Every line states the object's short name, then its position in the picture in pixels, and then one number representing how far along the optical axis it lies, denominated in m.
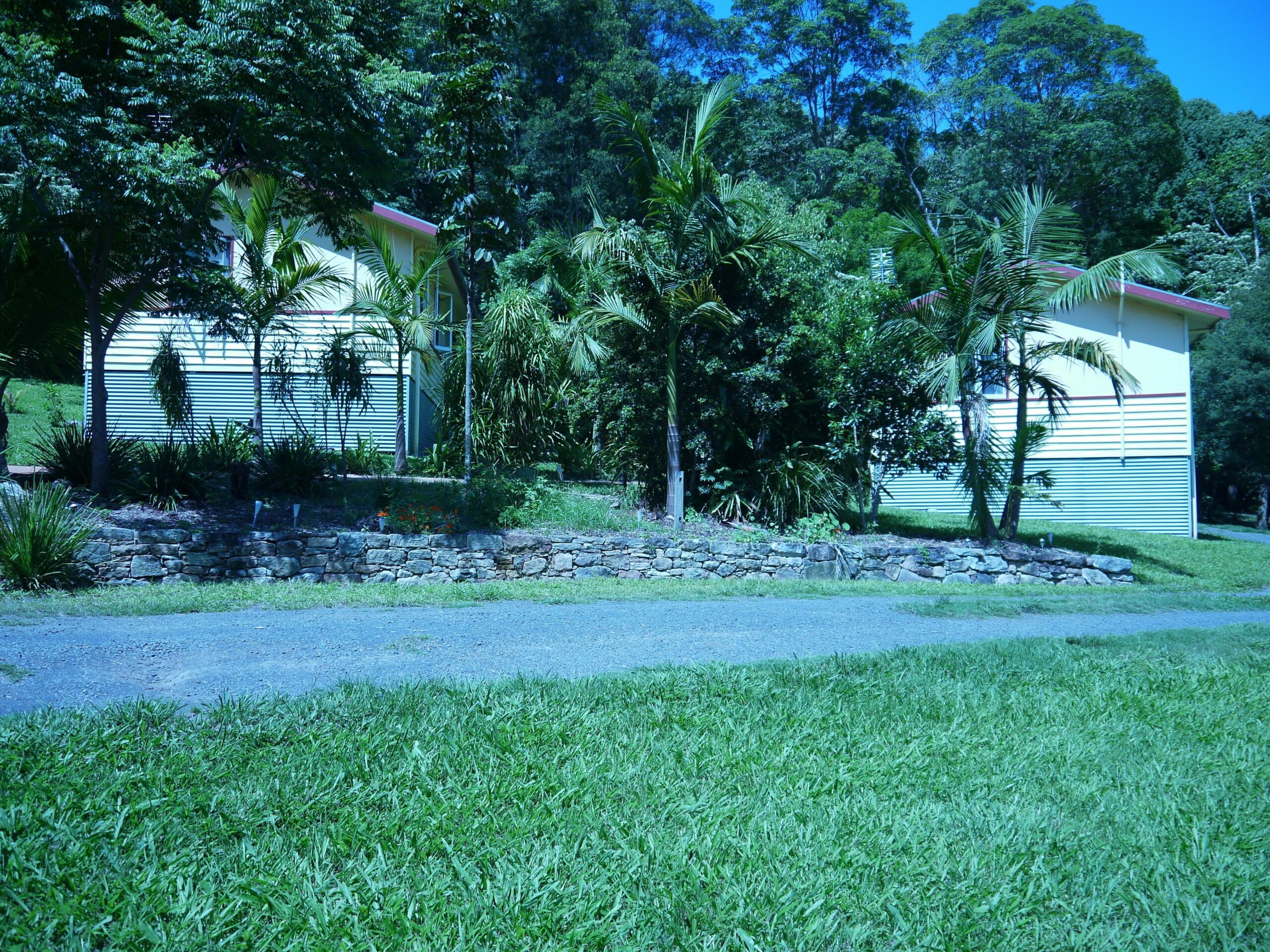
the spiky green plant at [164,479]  11.26
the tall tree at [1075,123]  34.69
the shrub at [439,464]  16.67
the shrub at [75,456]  11.52
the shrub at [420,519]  11.28
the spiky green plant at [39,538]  8.54
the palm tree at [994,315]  13.05
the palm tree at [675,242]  13.21
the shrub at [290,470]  12.43
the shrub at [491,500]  11.98
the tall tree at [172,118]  9.34
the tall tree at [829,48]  38.44
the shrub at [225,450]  12.91
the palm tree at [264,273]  13.54
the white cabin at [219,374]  18.19
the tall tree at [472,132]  12.90
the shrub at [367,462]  15.70
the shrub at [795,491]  13.84
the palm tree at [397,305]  15.41
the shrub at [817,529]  13.16
